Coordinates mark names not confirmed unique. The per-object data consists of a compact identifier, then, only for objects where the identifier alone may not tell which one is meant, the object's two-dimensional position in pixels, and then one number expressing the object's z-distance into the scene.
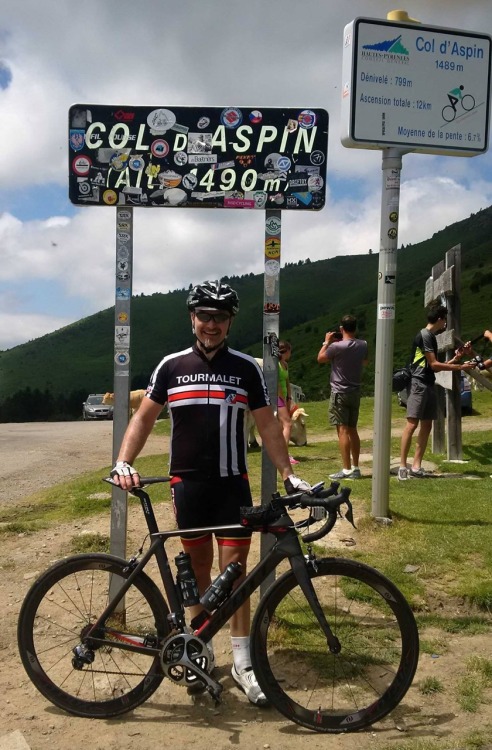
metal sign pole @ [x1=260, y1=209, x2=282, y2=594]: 4.69
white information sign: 6.15
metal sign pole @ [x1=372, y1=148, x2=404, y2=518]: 6.33
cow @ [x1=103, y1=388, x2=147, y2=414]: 13.96
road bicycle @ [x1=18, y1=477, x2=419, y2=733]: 3.49
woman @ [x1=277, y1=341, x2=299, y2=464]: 9.12
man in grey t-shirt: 8.66
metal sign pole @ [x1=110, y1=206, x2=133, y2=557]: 4.69
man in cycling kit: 3.80
